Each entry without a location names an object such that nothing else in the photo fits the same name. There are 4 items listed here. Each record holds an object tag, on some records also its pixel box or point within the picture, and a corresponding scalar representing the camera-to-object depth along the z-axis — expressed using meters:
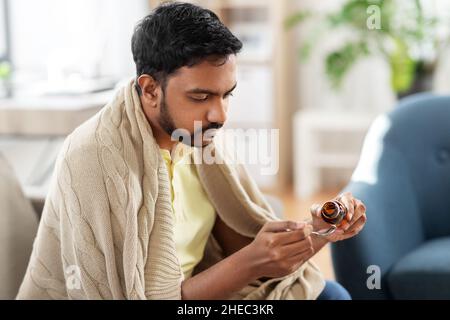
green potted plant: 4.64
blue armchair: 2.65
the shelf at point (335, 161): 5.09
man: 2.00
